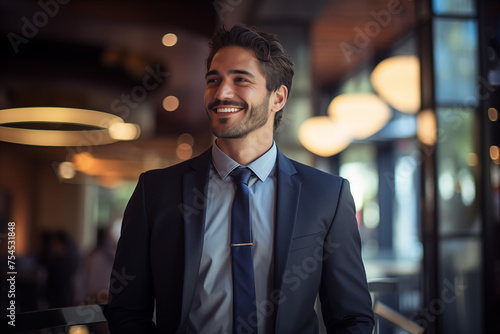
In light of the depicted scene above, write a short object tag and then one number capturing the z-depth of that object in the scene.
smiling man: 1.29
